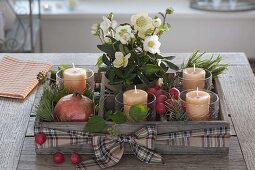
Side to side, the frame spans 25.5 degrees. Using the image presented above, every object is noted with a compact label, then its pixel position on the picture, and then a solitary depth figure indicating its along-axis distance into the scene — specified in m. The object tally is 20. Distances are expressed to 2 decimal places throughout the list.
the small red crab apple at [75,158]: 1.23
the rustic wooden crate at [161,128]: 1.24
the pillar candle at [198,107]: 1.27
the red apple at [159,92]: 1.33
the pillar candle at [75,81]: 1.42
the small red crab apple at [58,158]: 1.24
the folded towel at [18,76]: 1.56
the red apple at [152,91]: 1.34
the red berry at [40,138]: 1.24
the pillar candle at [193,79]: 1.41
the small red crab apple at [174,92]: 1.34
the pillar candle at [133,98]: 1.27
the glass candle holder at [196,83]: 1.41
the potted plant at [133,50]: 1.31
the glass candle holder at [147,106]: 1.27
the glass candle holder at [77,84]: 1.42
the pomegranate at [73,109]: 1.28
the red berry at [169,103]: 1.29
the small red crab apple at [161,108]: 1.28
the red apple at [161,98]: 1.31
